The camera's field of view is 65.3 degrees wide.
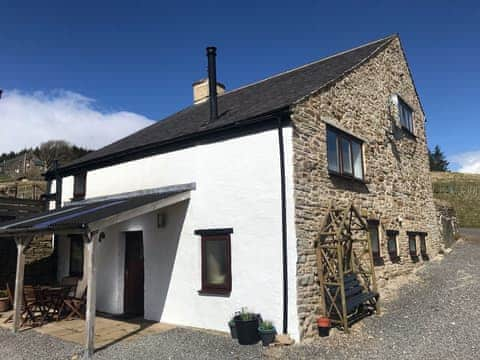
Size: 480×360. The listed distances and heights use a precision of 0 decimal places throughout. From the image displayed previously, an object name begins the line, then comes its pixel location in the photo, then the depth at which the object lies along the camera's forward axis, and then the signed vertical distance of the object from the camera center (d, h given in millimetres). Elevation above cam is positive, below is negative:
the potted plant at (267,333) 6914 -1881
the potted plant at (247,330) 7035 -1845
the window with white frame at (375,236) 10623 -209
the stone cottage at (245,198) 7617 +839
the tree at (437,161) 56969 +10358
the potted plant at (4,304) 10797 -1937
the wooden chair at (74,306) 9578 -1837
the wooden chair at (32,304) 9086 -1677
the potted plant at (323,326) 7281 -1844
